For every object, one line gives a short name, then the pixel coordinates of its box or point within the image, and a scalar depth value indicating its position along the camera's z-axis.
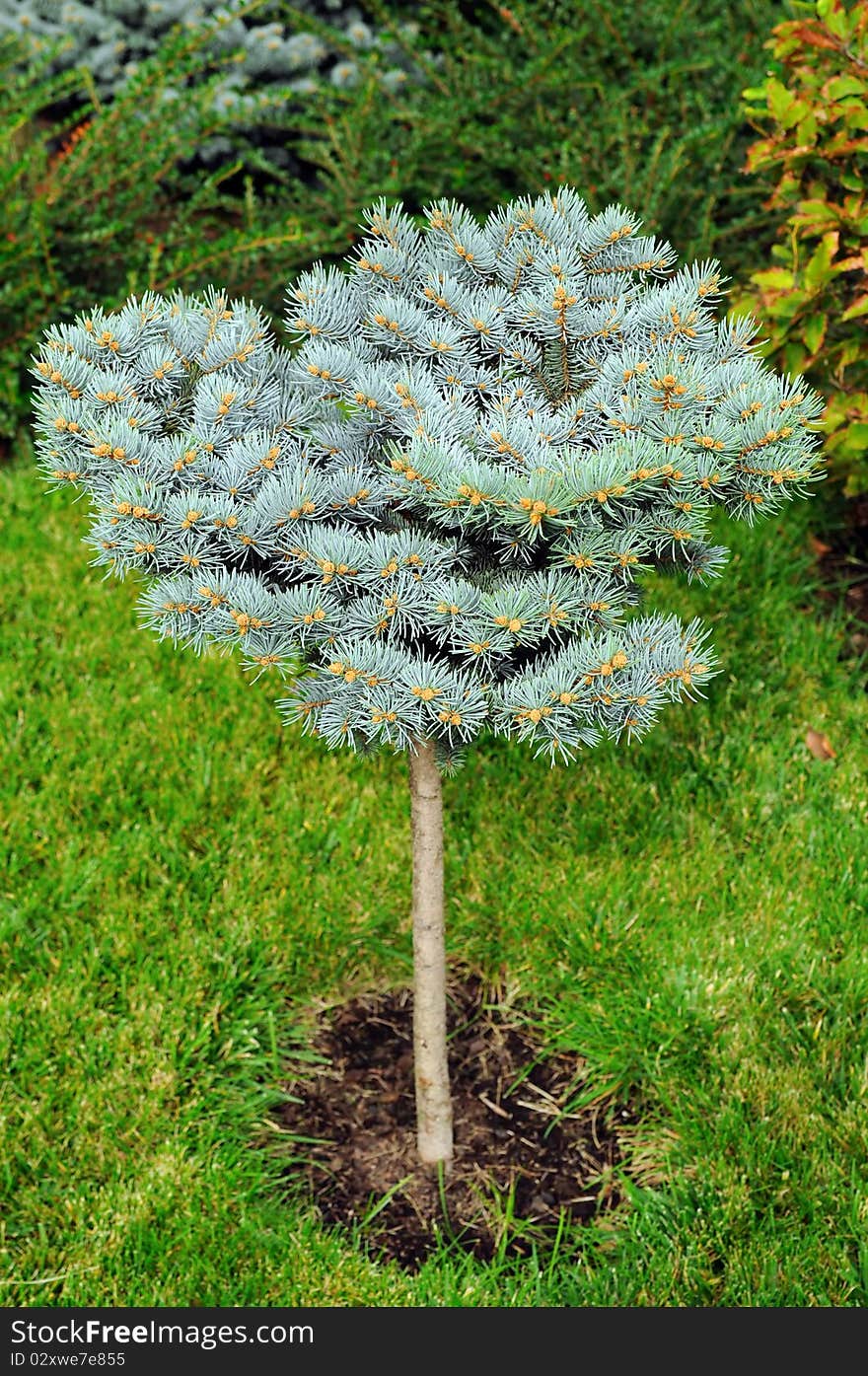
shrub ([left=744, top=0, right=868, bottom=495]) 3.46
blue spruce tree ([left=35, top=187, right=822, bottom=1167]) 1.95
